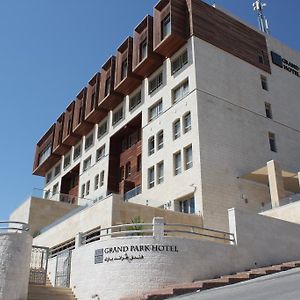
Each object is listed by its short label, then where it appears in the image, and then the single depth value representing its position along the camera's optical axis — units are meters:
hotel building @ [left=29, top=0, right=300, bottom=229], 30.69
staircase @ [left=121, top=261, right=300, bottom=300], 15.89
